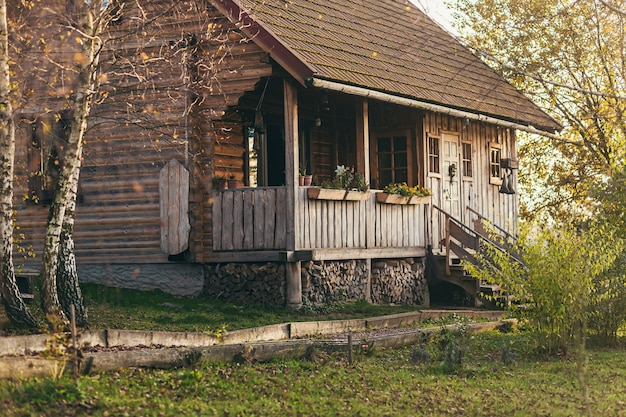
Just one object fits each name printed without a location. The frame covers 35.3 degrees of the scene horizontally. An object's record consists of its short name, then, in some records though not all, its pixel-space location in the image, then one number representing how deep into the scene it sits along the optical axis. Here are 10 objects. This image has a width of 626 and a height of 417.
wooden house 17.02
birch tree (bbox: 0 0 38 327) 12.36
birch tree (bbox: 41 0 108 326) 12.80
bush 13.12
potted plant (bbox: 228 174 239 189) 17.58
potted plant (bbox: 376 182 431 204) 19.08
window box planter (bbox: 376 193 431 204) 19.02
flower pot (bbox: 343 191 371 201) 17.91
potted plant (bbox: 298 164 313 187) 17.08
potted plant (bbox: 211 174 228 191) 17.48
